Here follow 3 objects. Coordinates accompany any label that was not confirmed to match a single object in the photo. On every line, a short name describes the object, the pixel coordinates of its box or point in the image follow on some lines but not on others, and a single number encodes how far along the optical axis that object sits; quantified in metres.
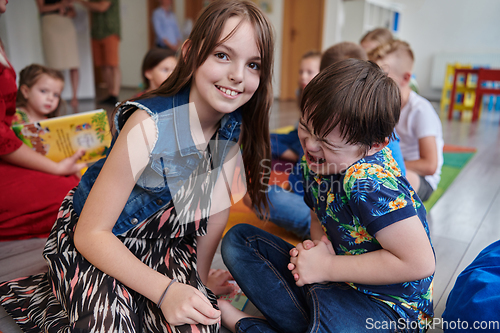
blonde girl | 1.52
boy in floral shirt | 0.56
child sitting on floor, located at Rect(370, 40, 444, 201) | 1.28
